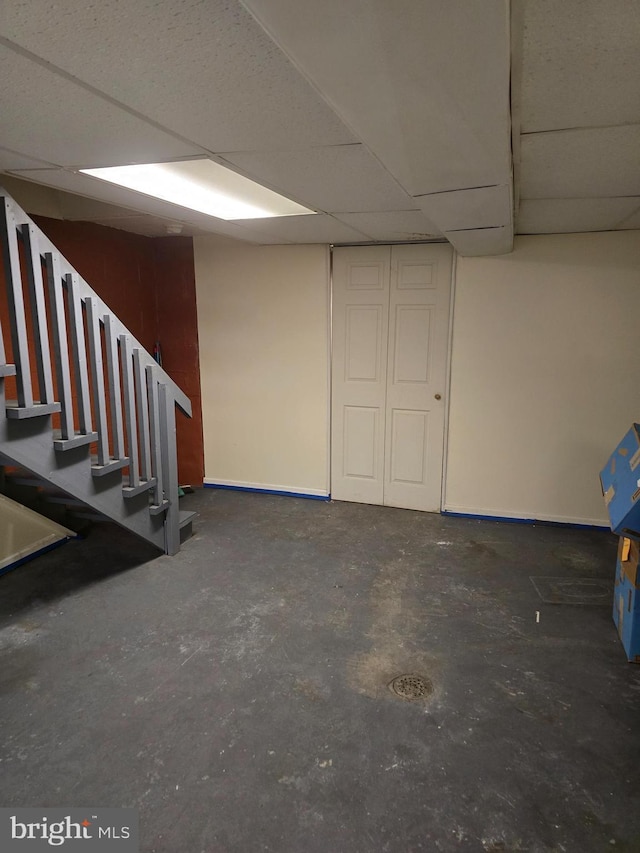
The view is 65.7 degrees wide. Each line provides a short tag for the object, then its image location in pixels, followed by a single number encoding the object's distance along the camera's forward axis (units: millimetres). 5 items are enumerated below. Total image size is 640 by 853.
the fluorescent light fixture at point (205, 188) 2248
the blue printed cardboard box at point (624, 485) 2271
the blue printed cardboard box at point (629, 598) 2359
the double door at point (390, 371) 4070
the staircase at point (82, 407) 2260
